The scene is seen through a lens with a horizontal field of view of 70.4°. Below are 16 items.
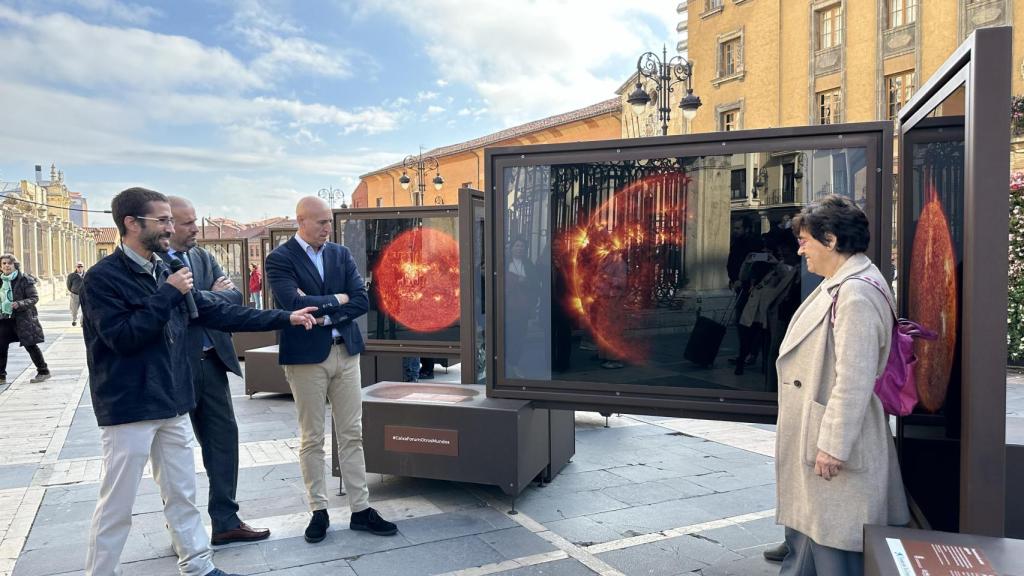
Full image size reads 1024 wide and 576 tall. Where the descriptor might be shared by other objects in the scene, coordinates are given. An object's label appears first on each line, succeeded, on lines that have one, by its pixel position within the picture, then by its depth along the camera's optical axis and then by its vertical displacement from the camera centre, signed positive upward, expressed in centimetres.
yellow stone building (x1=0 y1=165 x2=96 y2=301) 3569 +220
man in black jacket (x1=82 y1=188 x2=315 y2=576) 328 -48
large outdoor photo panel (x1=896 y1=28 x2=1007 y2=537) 238 -7
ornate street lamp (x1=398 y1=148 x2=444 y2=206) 2569 +329
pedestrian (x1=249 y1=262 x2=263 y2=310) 1830 -25
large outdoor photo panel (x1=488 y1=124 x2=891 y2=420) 417 +3
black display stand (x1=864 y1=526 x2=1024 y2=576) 224 -95
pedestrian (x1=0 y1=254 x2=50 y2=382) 1057 -53
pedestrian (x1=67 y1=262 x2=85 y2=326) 1688 -20
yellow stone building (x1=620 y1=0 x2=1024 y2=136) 2225 +732
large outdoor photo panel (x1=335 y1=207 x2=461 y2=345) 785 +0
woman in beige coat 281 -58
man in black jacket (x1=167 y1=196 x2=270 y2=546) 432 -89
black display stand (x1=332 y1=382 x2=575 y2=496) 480 -116
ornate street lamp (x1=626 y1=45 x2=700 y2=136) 1440 +402
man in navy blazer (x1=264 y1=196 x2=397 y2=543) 433 -50
